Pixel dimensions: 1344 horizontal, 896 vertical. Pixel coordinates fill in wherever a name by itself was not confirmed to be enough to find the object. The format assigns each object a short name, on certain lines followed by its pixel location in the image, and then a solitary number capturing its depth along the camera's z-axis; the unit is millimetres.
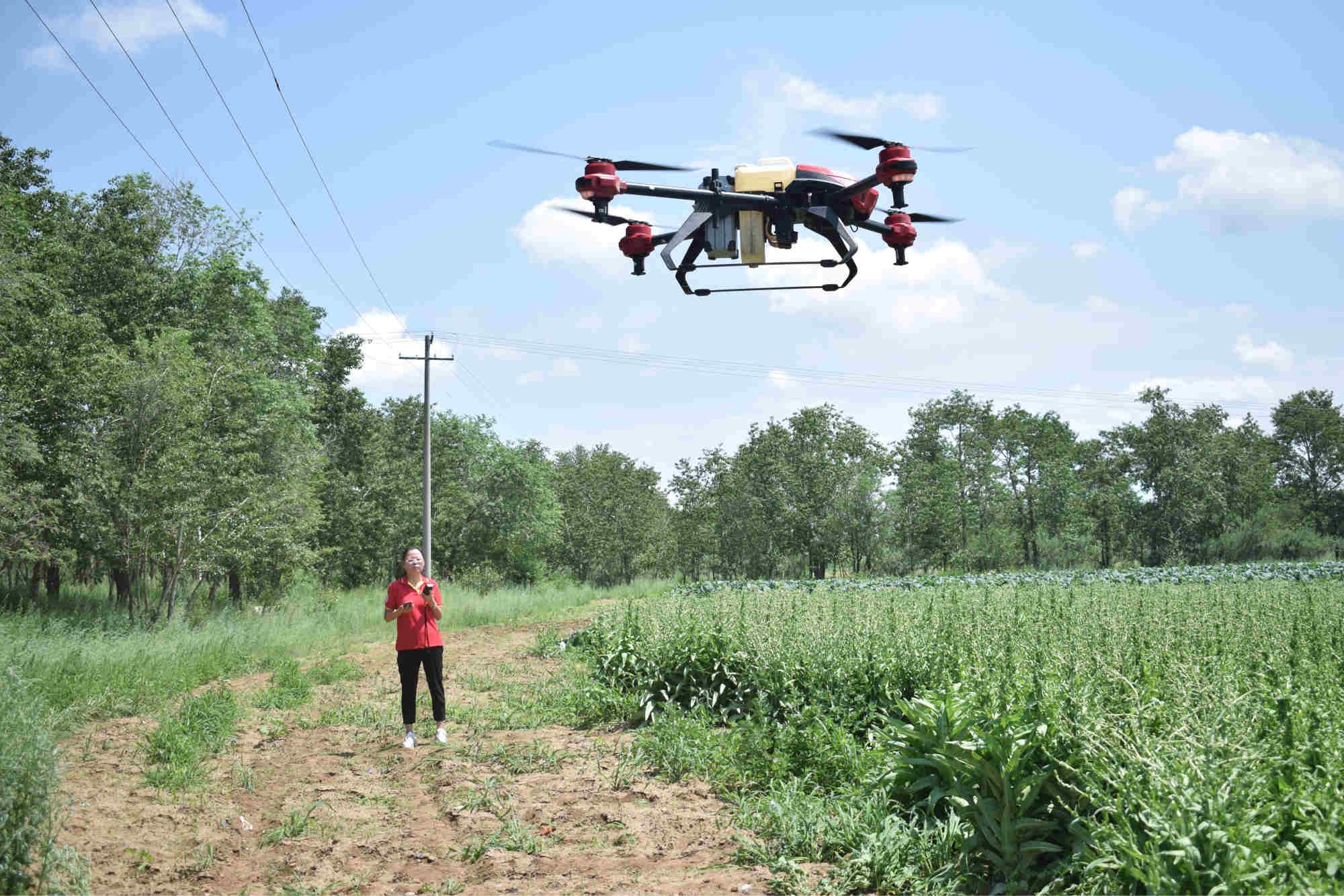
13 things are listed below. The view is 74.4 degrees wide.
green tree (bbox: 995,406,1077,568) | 47562
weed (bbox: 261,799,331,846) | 6168
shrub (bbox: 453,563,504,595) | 36125
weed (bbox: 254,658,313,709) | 10938
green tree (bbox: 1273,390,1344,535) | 59406
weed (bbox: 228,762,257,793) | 7387
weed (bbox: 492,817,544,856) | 5910
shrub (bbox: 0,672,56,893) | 4773
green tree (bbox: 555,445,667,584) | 51969
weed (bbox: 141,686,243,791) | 7219
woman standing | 8578
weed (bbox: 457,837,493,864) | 5785
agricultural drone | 6699
